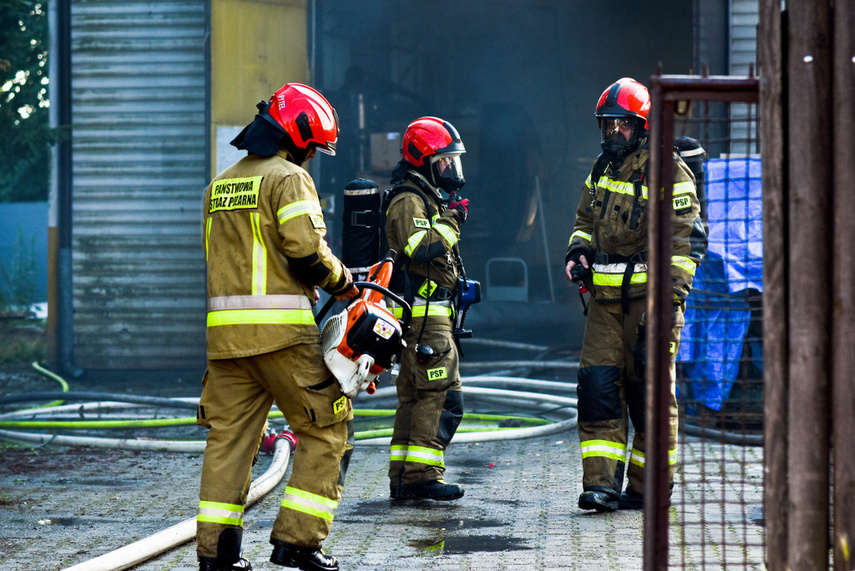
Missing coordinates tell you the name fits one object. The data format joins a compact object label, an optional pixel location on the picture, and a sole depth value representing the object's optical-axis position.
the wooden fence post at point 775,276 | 4.91
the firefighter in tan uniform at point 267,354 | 7.55
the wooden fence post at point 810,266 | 4.78
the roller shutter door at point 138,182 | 20.91
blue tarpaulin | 13.97
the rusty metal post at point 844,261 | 4.63
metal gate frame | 5.33
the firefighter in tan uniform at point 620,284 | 9.84
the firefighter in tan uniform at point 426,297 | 10.36
